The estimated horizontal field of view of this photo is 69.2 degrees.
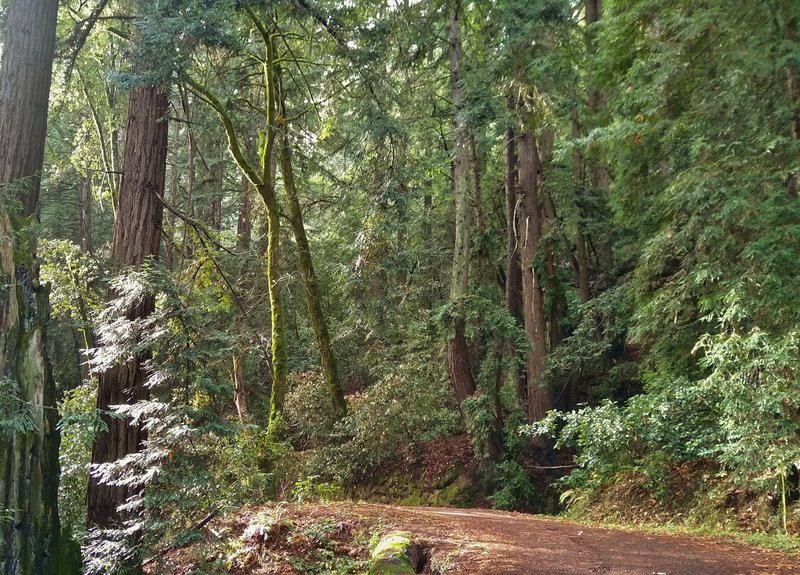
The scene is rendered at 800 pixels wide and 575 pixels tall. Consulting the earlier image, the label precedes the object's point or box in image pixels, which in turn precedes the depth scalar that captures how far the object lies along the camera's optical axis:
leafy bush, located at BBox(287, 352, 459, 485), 13.55
